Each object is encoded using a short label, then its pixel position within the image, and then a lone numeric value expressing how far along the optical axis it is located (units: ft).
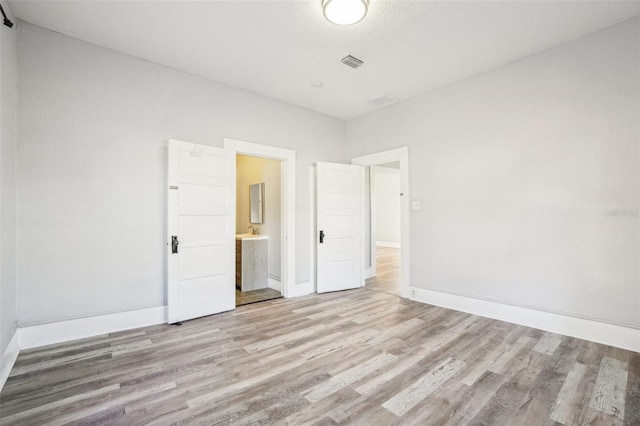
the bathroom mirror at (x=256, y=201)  17.75
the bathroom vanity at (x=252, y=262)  16.11
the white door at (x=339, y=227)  15.72
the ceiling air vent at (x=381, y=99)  14.25
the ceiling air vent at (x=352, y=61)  10.92
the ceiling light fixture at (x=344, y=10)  7.76
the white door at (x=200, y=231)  11.03
